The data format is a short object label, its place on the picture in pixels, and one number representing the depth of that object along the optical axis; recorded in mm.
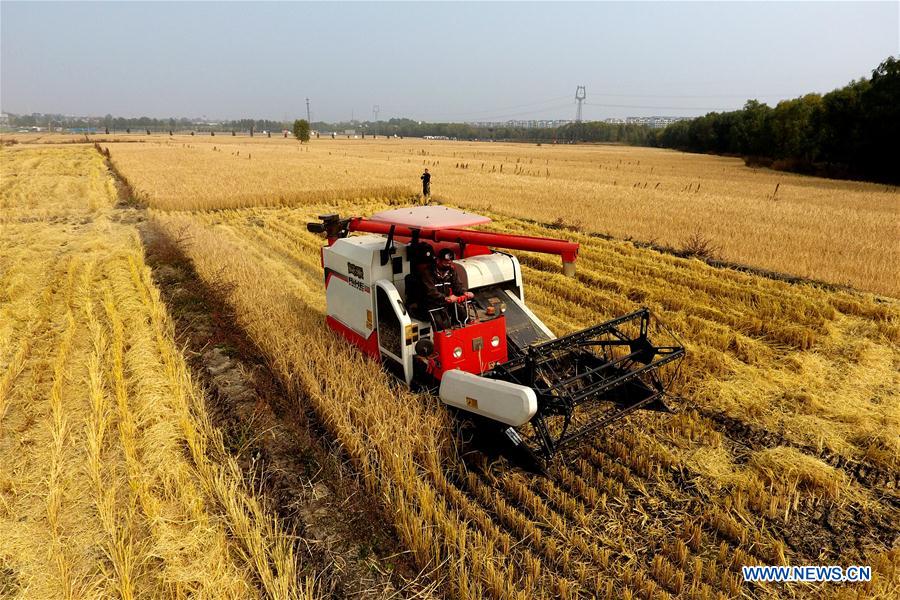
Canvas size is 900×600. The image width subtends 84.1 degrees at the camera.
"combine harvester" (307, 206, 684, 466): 4219
